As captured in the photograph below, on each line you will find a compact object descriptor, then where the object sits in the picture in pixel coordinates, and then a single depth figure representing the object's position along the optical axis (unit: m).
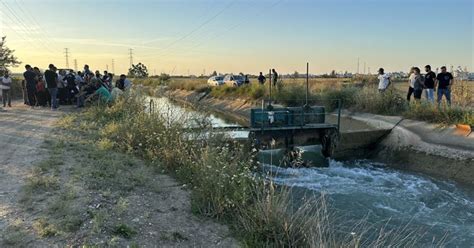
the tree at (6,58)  36.70
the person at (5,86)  17.67
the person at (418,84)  16.88
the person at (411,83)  17.08
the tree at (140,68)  79.06
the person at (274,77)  28.59
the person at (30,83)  16.98
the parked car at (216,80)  46.15
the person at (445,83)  15.58
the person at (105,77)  19.25
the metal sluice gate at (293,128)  13.85
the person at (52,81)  15.87
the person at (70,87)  18.47
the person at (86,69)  20.68
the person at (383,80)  19.18
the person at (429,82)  16.36
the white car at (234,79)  41.51
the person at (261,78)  33.58
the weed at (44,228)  4.66
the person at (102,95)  16.22
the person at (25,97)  19.21
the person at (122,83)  18.78
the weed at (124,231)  4.84
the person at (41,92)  17.61
